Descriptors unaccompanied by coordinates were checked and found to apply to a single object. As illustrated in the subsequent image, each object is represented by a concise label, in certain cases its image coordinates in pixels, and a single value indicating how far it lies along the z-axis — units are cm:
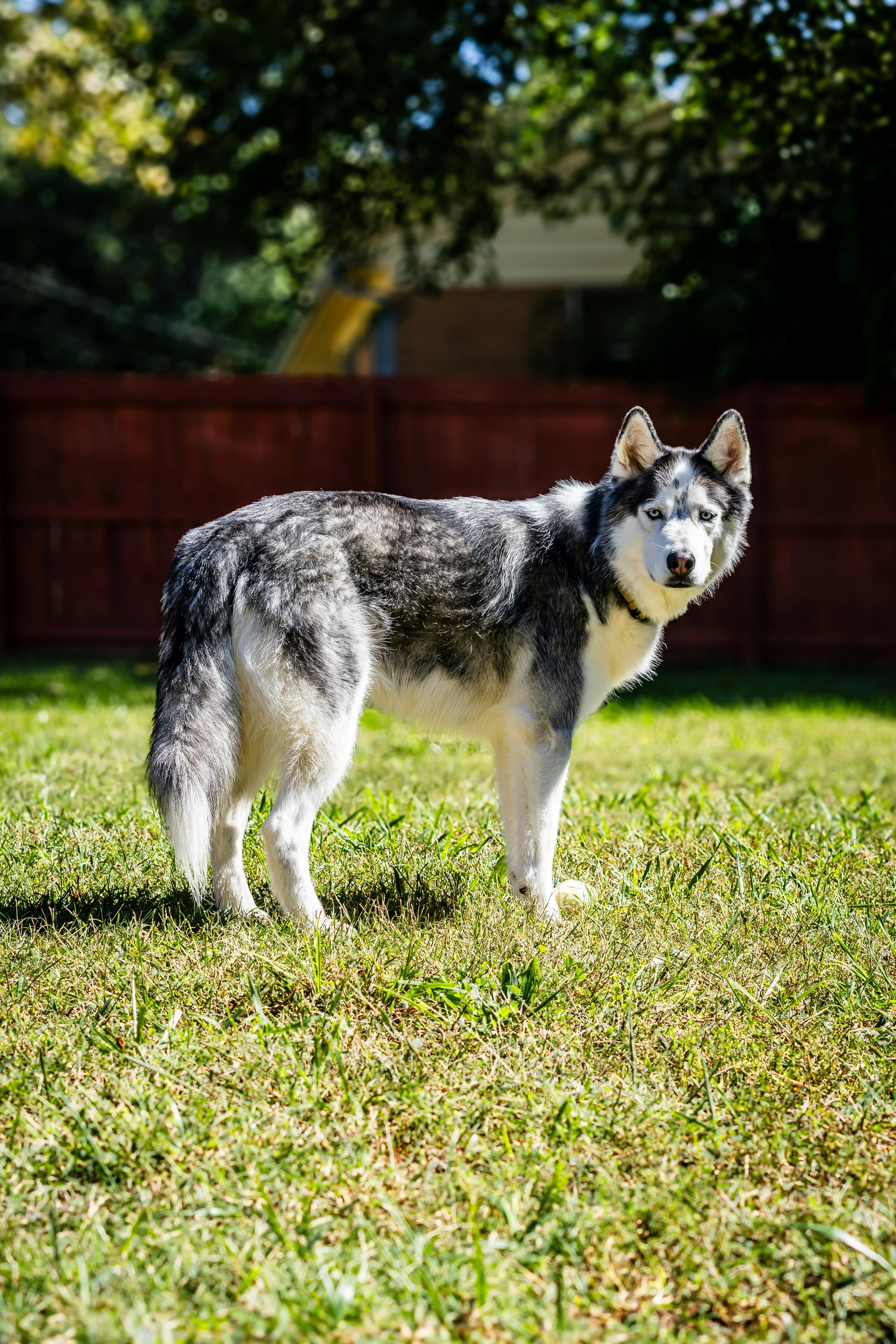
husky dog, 350
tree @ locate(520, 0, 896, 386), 930
